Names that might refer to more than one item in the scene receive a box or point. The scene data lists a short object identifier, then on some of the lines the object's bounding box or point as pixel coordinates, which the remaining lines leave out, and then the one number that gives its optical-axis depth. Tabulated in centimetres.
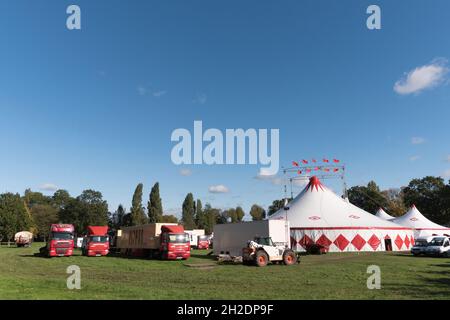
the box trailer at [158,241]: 3092
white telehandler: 2473
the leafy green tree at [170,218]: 10706
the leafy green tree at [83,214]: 10188
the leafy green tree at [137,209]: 8694
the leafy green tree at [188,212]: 10600
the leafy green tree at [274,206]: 13010
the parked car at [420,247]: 3303
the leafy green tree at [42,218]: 10912
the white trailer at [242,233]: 3139
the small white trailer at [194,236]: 6005
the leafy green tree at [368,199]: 10181
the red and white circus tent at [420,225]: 5347
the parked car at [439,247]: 3225
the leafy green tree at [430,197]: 8888
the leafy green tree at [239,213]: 14227
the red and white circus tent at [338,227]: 4034
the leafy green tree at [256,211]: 14206
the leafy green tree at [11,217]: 7581
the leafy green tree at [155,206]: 8506
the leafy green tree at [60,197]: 14016
